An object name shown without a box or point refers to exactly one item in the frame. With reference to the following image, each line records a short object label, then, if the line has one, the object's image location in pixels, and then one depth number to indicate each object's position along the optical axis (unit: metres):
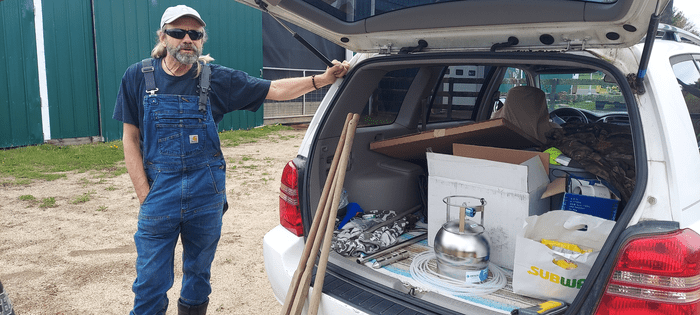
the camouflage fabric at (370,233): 2.32
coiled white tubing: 1.93
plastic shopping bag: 1.60
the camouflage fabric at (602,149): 2.18
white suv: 1.36
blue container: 2.08
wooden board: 2.64
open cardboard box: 2.15
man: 2.22
